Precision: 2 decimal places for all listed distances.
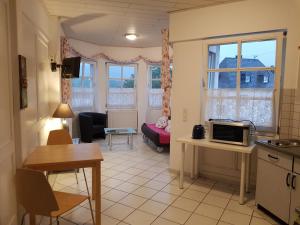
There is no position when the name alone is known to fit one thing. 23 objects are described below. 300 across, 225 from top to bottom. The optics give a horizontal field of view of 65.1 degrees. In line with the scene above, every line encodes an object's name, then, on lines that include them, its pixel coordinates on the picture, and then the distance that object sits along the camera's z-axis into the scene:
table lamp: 3.55
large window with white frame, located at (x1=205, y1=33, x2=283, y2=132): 3.12
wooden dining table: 2.17
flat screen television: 3.73
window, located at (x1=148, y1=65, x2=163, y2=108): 7.27
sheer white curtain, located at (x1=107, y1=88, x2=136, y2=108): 7.13
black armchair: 5.93
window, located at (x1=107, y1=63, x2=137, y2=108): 7.12
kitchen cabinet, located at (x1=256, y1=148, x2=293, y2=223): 2.38
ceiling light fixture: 5.39
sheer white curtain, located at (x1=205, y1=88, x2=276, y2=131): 3.18
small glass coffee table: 5.46
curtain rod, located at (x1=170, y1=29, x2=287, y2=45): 2.99
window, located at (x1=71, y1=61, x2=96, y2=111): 6.32
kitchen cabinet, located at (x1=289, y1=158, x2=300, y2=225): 2.26
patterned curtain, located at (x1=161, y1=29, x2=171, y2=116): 4.52
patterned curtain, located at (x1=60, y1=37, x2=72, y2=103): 5.12
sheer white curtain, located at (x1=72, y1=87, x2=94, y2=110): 6.31
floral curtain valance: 5.92
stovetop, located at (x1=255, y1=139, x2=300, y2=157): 2.34
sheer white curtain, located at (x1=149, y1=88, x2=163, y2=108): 7.27
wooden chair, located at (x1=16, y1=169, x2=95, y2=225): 1.76
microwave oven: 2.94
